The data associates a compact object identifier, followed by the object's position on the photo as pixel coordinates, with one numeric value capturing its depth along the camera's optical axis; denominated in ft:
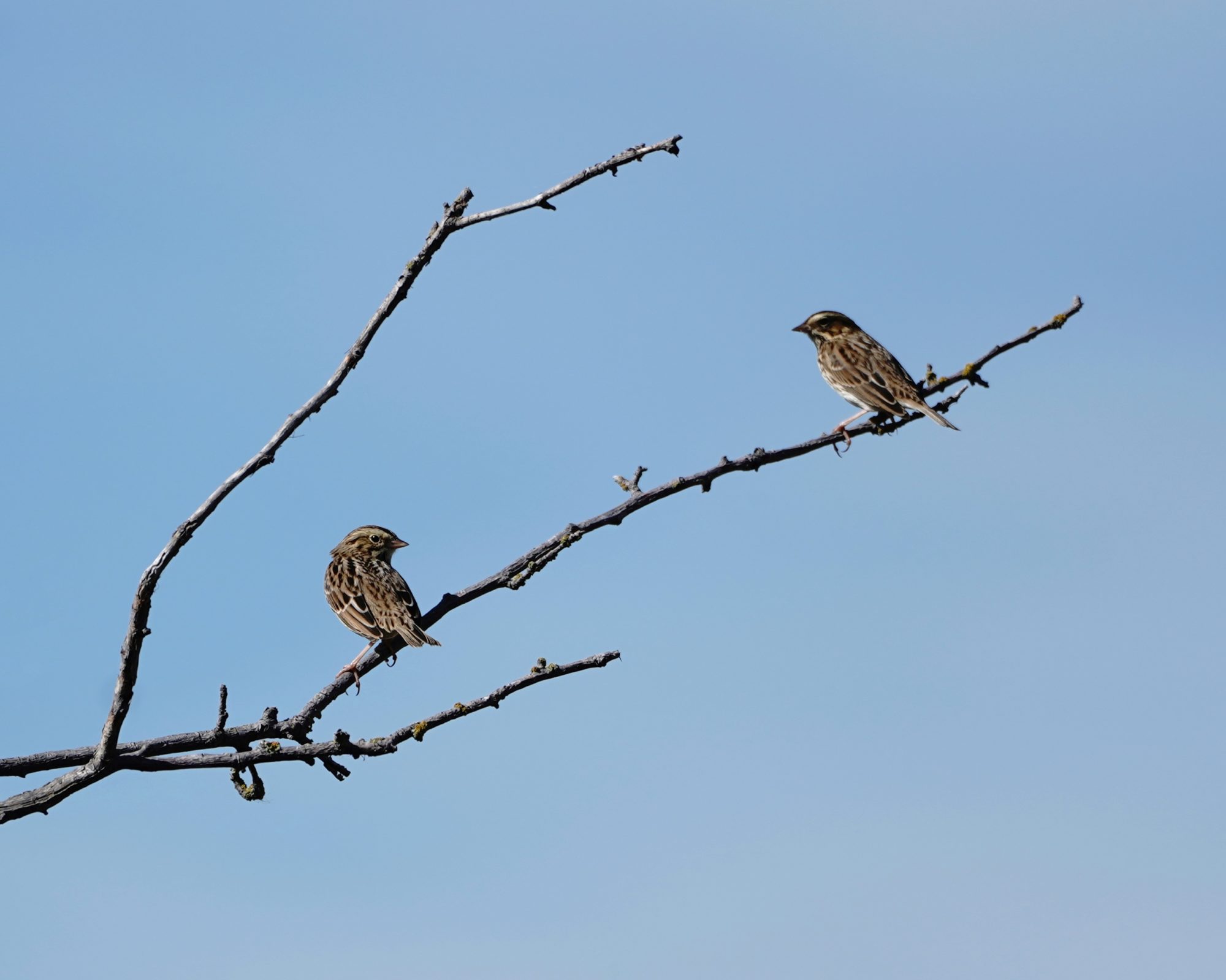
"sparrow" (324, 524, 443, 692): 71.68
